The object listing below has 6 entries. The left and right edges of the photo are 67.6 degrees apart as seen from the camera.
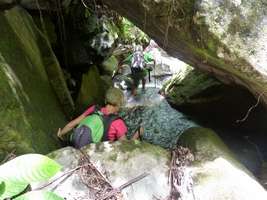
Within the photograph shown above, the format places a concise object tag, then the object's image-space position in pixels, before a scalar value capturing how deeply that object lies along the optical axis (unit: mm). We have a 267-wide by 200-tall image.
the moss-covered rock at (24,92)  2296
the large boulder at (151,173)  2119
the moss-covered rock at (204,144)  2421
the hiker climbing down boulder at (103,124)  2467
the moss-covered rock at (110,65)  6648
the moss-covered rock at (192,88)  4705
